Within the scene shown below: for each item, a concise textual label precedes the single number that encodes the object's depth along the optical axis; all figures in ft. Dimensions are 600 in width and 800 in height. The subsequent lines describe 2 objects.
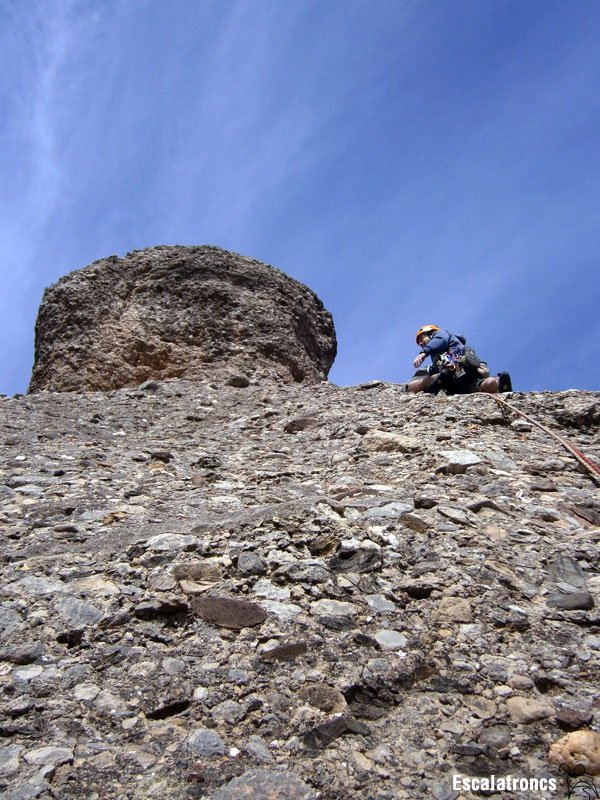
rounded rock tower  41.60
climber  32.71
